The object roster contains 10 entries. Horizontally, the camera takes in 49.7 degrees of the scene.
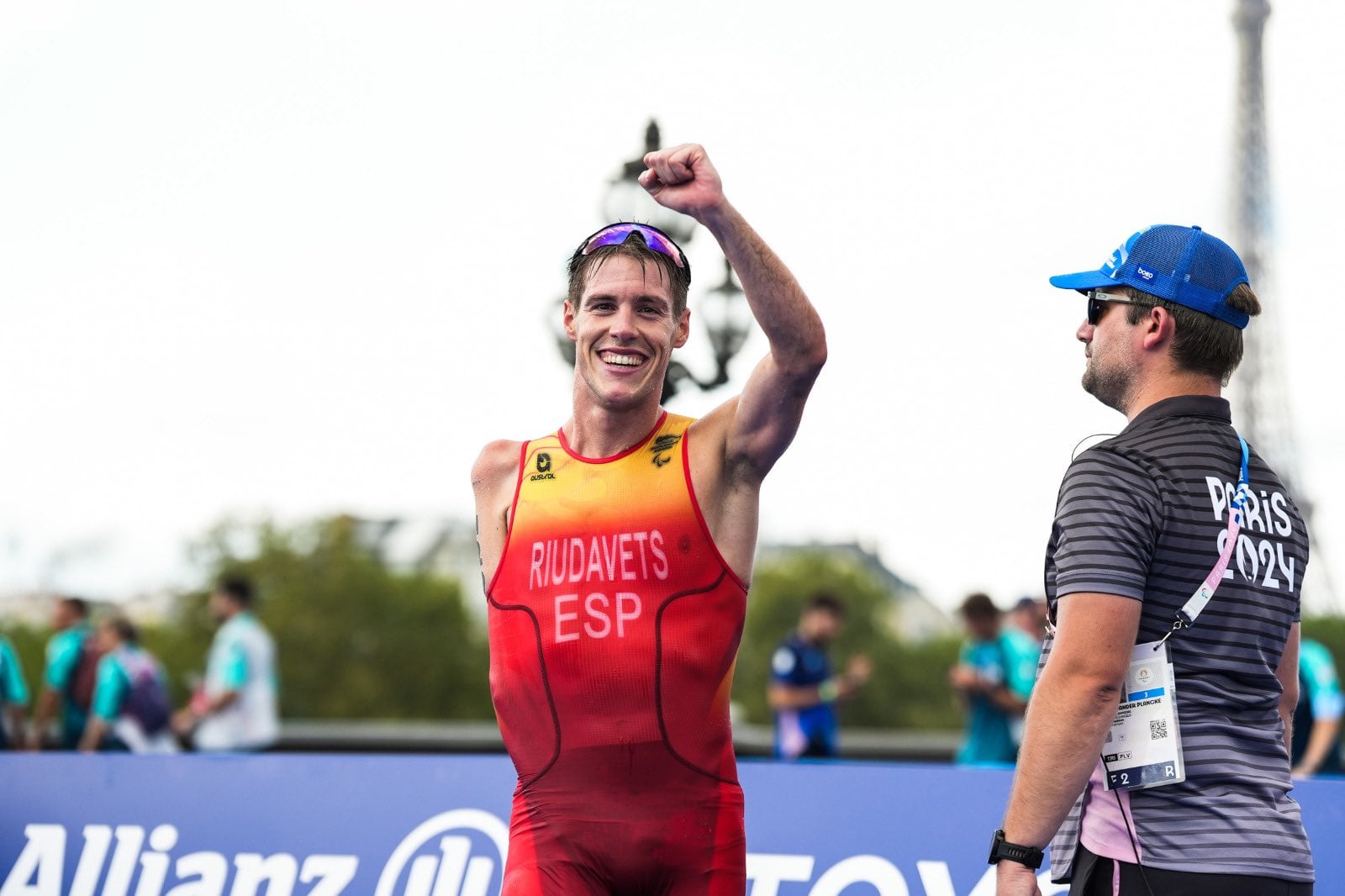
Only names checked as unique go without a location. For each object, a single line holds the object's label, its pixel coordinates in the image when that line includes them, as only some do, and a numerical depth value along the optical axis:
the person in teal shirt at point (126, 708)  12.11
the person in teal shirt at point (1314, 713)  9.05
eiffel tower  47.97
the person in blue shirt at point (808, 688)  11.58
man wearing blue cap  3.00
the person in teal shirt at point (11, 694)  12.55
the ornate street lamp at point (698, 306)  7.88
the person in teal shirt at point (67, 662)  12.97
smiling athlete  3.63
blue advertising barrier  4.77
